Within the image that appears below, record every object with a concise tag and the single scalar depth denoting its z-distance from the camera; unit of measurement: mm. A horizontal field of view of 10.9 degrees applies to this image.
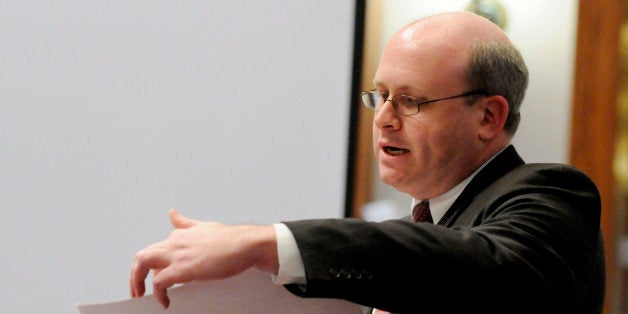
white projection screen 5036
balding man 3786
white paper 3856
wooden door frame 4976
